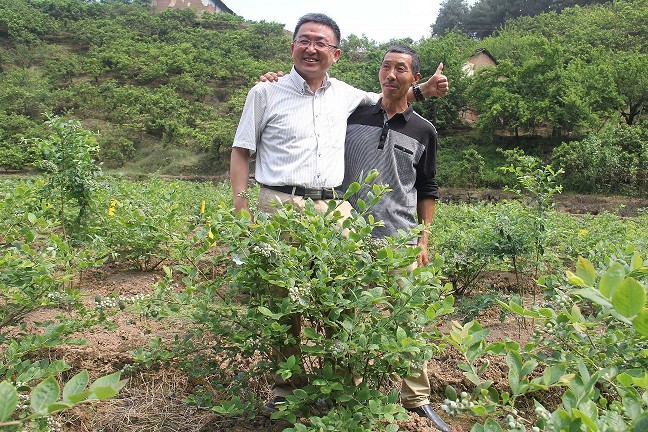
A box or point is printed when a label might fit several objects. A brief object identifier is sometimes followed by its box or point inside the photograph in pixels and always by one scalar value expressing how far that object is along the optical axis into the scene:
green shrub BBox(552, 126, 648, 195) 16.03
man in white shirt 2.25
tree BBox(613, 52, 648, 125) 19.12
